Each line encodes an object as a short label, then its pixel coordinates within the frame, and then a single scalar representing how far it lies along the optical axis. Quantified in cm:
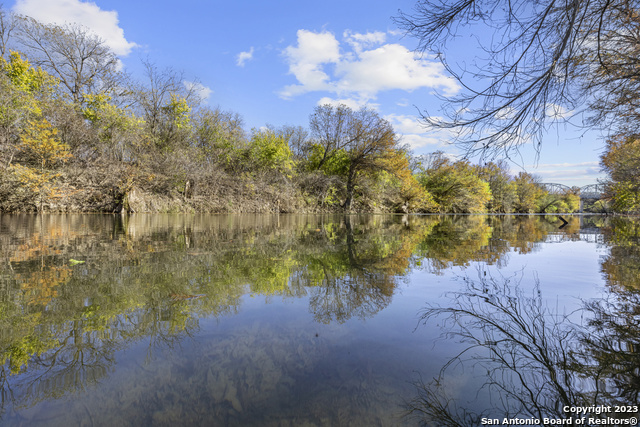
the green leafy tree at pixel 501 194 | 4628
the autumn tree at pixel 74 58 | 1975
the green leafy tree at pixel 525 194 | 5131
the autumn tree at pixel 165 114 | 2154
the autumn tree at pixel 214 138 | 2288
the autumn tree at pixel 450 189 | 3619
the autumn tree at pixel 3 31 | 1898
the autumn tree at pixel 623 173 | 1283
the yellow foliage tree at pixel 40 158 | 1235
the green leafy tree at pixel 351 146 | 2778
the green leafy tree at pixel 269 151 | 2383
